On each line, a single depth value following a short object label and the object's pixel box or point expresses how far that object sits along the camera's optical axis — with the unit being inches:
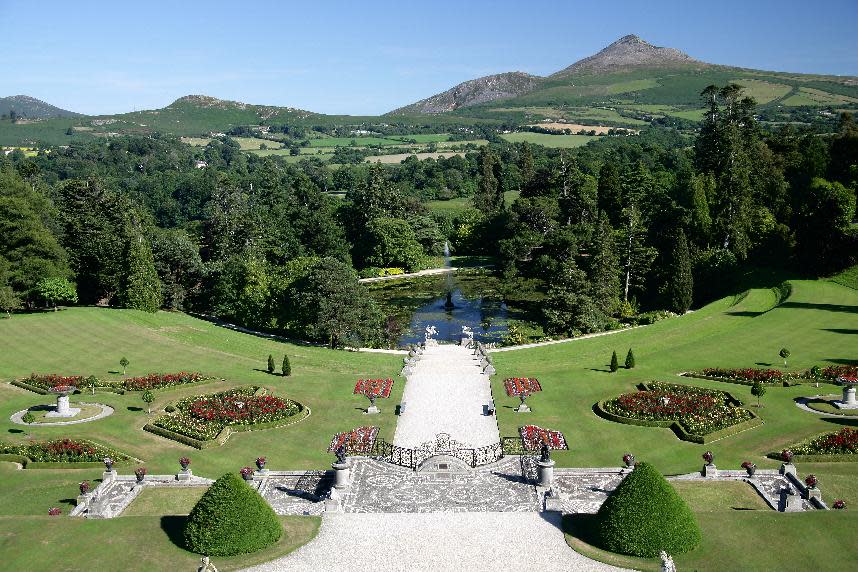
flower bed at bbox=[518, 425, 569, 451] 1808.6
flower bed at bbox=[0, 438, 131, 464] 1723.7
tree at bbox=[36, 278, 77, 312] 2997.0
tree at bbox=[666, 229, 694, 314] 3277.6
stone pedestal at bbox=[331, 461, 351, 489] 1573.6
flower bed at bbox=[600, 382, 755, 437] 1881.2
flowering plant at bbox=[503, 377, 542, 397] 2201.0
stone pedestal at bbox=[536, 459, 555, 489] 1573.6
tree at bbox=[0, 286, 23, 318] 2859.3
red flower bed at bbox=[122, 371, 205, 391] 2239.2
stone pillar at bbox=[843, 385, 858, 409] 1979.5
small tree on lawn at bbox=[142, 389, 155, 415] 1968.5
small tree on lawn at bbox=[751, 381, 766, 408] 1935.3
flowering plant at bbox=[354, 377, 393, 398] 2206.0
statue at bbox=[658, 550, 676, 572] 1163.5
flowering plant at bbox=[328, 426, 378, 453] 1813.5
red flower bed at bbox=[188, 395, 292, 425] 1974.7
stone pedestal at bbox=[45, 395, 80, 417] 2003.3
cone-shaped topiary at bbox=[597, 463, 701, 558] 1264.8
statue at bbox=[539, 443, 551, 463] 1584.6
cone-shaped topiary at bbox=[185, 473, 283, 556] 1286.9
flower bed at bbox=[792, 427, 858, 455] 1699.1
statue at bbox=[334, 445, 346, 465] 1585.9
